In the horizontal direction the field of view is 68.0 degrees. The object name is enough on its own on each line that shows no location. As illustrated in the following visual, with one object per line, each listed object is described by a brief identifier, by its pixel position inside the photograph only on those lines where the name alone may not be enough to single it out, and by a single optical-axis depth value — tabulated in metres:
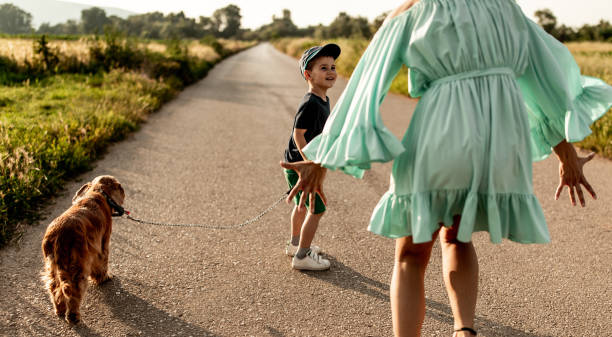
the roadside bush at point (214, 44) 38.34
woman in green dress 1.76
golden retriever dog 2.63
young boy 3.07
